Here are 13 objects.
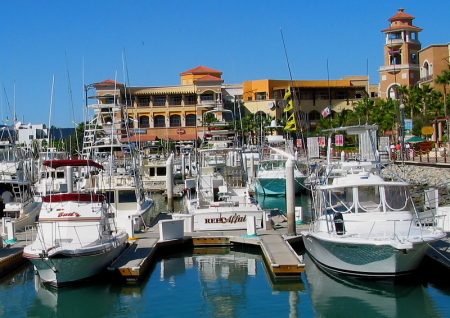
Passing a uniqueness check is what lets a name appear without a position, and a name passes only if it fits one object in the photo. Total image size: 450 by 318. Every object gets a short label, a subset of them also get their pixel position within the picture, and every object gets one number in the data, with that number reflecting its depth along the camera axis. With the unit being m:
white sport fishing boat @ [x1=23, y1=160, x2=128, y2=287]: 17.56
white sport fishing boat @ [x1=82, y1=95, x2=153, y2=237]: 25.95
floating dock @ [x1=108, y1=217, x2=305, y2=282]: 18.56
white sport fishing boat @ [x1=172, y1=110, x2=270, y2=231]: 24.97
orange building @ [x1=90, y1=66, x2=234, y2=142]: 92.56
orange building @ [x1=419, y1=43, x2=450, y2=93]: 71.38
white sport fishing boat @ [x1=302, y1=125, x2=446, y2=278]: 17.25
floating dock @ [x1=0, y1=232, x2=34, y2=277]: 19.69
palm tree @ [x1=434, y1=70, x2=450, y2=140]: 53.41
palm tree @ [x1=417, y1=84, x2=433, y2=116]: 63.99
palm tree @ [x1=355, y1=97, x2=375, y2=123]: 70.92
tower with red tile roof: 80.62
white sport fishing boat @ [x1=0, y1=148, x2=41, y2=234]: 27.81
